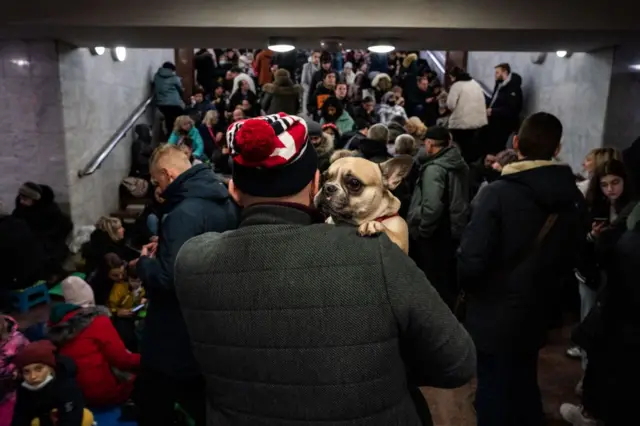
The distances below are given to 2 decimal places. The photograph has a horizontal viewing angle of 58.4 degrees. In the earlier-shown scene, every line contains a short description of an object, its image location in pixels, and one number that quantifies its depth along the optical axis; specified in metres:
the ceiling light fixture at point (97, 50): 6.84
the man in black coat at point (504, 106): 7.91
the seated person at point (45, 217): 6.04
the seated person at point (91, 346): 3.62
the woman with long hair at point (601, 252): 2.61
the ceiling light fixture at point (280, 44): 5.77
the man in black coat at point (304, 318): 1.28
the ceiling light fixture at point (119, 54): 7.55
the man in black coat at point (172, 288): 2.54
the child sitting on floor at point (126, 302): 4.39
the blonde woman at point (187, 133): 7.66
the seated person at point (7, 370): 3.35
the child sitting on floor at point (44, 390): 3.05
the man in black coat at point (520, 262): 2.65
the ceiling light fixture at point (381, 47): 5.84
